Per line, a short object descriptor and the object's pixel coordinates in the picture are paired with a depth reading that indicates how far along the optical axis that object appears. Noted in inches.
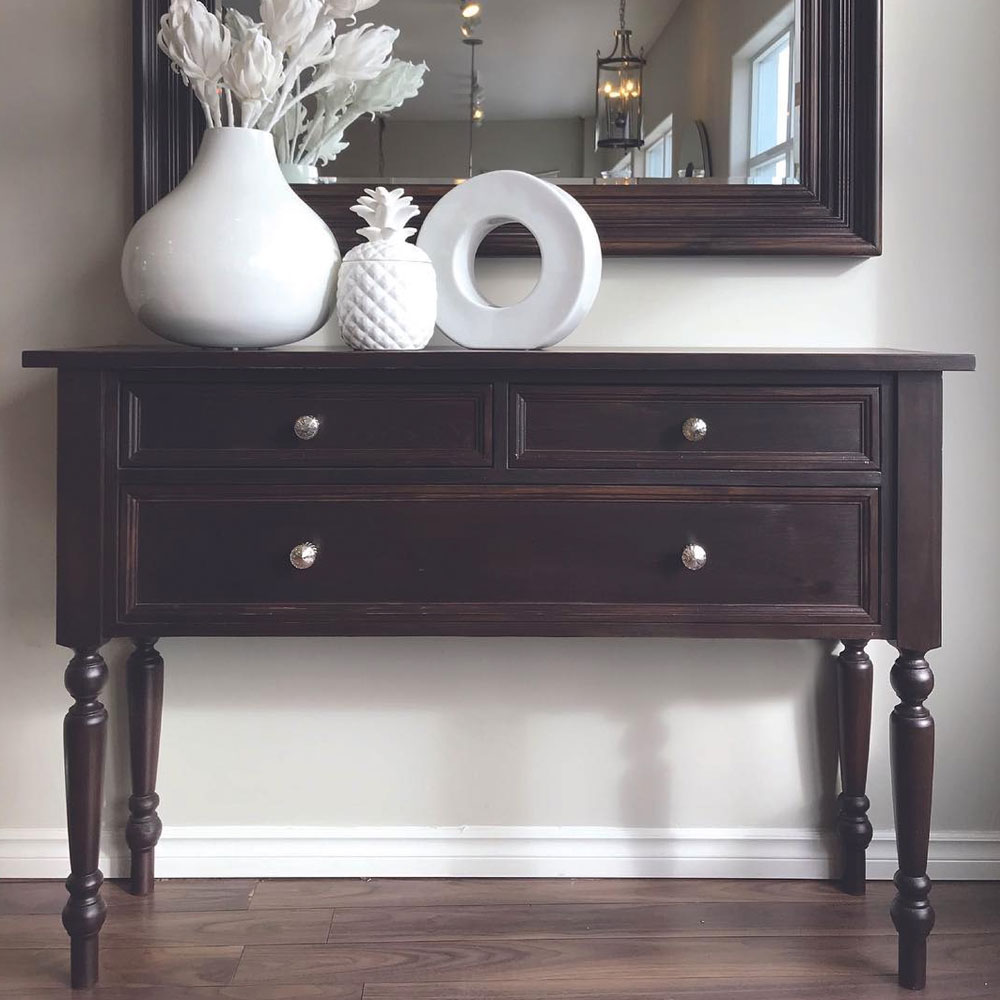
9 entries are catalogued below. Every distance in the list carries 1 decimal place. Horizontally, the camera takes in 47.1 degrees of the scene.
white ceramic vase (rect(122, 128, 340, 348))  59.6
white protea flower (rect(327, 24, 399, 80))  63.5
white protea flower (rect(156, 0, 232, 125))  59.4
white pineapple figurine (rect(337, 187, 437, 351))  60.6
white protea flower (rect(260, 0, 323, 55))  59.2
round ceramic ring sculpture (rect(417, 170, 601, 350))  63.7
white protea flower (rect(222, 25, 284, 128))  58.5
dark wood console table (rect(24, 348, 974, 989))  58.2
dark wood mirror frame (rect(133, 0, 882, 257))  71.7
